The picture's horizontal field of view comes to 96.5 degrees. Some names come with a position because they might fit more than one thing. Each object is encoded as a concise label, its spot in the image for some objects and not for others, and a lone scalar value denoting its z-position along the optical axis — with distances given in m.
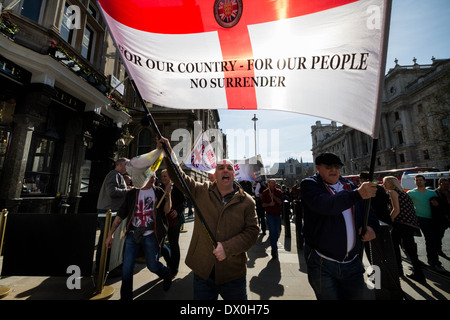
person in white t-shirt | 2.99
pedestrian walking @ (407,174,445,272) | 4.75
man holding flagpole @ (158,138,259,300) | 2.04
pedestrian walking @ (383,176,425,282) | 4.14
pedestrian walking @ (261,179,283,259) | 5.64
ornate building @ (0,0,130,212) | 6.20
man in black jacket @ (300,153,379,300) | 1.95
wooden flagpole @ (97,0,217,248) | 1.92
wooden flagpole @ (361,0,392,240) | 1.68
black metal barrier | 3.47
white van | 15.85
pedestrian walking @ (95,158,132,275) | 4.01
